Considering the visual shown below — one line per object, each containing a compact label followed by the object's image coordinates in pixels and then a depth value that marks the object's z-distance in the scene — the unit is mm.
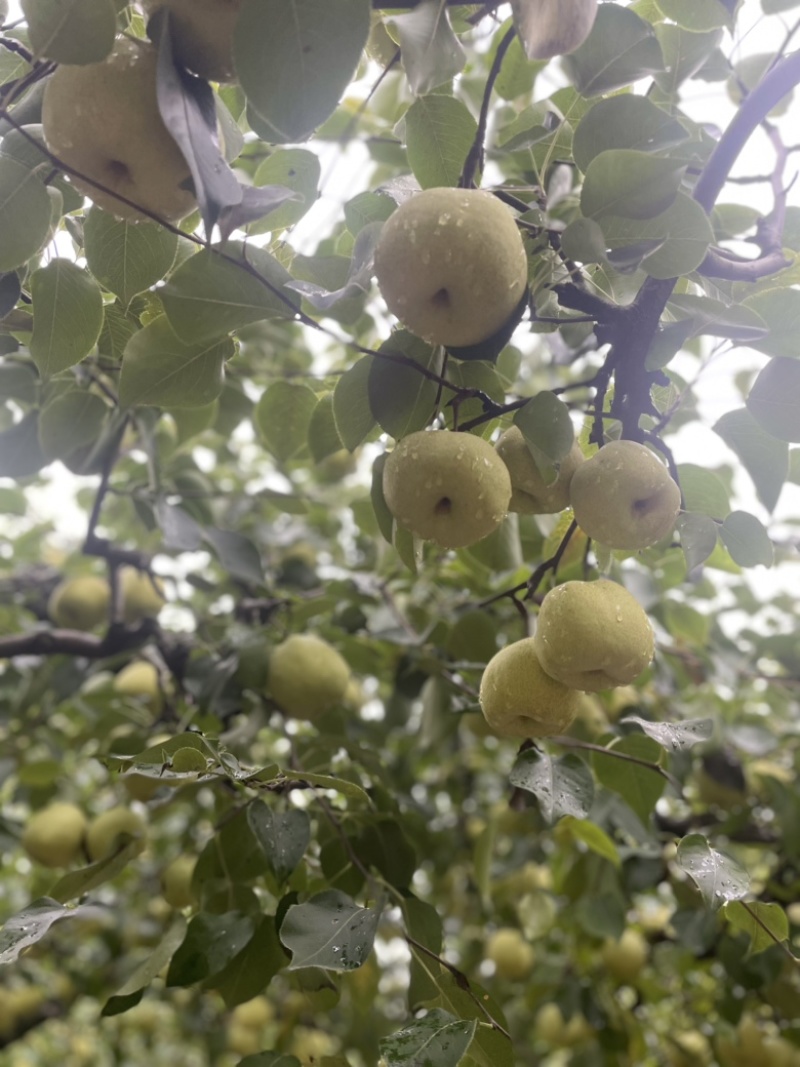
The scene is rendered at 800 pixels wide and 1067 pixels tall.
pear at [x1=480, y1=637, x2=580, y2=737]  887
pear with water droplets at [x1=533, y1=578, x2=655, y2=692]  831
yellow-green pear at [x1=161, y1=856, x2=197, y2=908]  1444
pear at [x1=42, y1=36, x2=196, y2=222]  688
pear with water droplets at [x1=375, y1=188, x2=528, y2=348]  718
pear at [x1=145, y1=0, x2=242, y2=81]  679
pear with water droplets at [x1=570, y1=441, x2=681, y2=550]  799
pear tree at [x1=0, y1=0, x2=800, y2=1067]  724
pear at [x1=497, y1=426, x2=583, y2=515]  873
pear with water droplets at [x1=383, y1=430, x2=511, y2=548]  789
